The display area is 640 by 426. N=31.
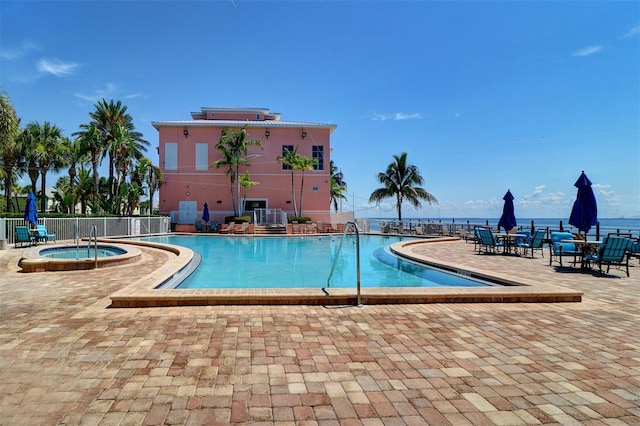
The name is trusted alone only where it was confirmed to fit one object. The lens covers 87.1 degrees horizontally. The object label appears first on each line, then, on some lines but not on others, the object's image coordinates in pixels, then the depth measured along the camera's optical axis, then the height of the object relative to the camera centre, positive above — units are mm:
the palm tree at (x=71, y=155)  26947 +4908
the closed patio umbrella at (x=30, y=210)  12180 +166
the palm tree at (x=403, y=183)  26788 +2434
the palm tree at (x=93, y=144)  20869 +4388
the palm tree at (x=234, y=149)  23078 +4521
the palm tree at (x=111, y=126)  21562 +5813
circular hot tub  6980 -1072
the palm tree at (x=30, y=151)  24625 +4724
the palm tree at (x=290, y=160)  24047 +3891
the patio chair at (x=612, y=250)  6906 -785
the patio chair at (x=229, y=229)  20875 -939
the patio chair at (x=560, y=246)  8231 -895
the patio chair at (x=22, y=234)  12055 -701
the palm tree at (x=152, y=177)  24159 +2770
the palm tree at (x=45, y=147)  25422 +5111
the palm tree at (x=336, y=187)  34153 +2809
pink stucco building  24859 +3317
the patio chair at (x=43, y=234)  12916 -765
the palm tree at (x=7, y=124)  12695 +3498
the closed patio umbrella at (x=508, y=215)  11938 -73
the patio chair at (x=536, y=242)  10078 -876
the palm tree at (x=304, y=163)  23859 +3652
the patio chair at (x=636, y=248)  8595 -914
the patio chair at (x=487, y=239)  10547 -821
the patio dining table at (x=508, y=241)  10423 -912
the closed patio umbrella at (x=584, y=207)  8266 +140
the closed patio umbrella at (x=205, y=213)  23578 +34
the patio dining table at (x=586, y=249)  7311 -835
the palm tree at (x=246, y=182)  23531 +2251
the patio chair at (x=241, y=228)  20859 -886
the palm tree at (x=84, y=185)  31072 +2736
